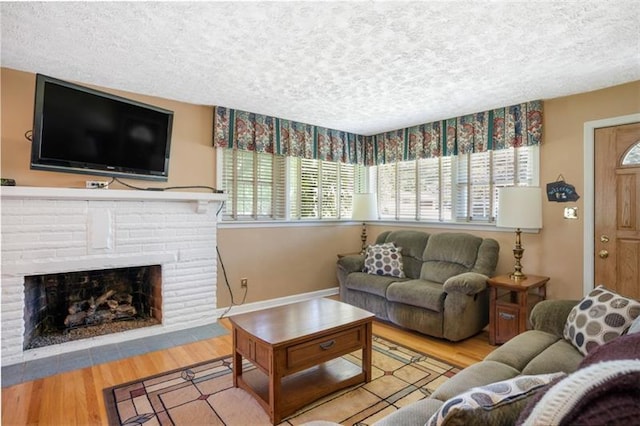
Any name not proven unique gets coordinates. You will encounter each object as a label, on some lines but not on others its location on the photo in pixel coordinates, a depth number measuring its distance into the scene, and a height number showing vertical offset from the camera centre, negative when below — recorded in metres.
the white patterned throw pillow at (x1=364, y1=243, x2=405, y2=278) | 3.98 -0.45
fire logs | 3.18 -0.89
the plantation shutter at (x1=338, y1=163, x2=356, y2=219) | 5.09 +0.51
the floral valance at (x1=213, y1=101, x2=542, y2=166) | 3.61 +1.05
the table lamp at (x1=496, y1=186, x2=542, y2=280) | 3.11 +0.16
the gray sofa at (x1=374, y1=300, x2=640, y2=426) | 0.57 -0.36
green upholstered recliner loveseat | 3.14 -0.63
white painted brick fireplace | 2.70 -0.23
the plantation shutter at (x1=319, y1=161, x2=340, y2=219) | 4.84 +0.45
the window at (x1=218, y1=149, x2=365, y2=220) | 4.01 +0.44
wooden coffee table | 2.04 -0.83
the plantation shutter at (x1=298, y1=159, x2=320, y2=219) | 4.60 +0.43
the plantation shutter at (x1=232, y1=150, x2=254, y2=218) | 4.03 +0.43
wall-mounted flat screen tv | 2.64 +0.72
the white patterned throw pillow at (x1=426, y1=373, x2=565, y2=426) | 0.80 -0.44
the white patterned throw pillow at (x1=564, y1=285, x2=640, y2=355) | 1.77 -0.50
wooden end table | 3.02 -0.72
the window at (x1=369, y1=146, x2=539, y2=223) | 3.71 +0.50
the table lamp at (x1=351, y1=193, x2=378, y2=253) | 4.48 +0.19
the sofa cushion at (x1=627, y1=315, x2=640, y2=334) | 1.46 -0.43
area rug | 2.04 -1.16
